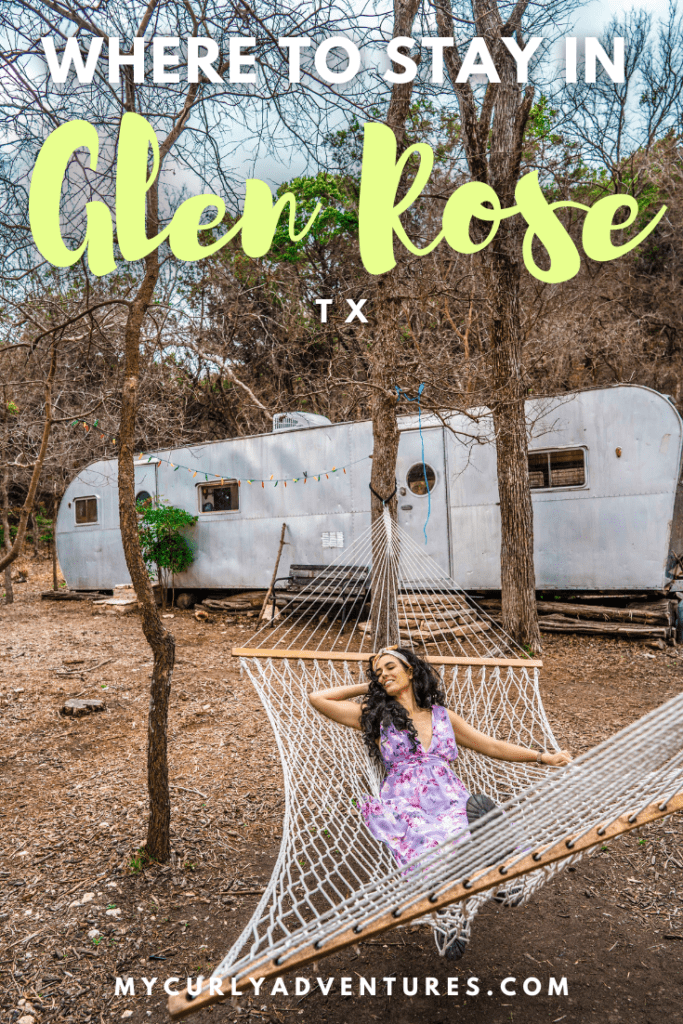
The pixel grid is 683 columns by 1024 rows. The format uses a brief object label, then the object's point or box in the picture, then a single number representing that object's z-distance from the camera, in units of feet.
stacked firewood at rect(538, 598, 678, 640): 19.25
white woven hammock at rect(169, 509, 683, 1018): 4.63
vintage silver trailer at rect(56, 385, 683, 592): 19.12
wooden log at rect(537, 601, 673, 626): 19.31
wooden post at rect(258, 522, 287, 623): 23.40
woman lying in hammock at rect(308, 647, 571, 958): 7.06
